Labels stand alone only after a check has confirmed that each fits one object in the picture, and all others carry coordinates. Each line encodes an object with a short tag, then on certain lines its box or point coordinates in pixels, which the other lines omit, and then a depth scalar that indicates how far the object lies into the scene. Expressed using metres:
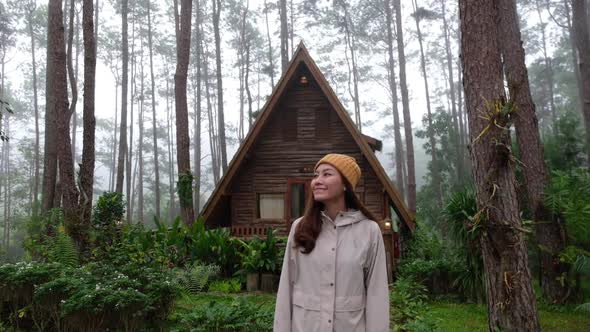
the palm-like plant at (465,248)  9.44
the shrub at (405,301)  7.37
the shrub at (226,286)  10.73
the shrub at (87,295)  5.39
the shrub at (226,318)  5.43
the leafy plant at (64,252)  7.76
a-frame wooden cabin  14.62
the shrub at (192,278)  7.61
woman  2.74
